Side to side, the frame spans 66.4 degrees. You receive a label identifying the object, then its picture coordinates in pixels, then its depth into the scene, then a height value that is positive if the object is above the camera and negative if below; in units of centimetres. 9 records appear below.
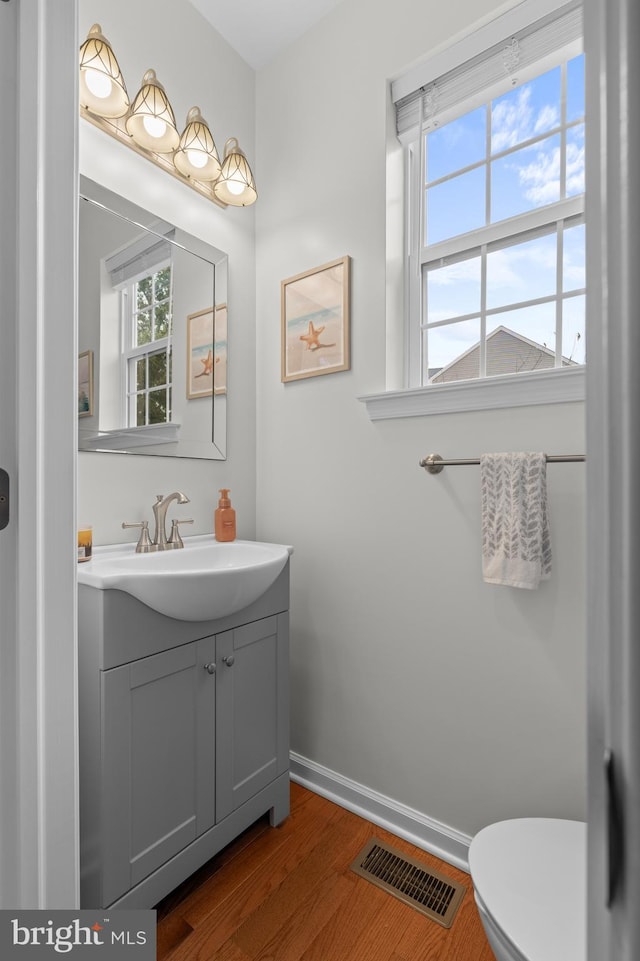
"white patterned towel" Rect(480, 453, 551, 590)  124 -10
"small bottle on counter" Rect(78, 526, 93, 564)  132 -17
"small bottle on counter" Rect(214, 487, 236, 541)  176 -14
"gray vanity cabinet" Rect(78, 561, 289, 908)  110 -66
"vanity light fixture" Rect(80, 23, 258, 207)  137 +111
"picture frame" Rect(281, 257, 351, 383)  172 +59
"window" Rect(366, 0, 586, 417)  137 +85
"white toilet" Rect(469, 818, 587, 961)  81 -77
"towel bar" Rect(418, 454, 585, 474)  139 +6
